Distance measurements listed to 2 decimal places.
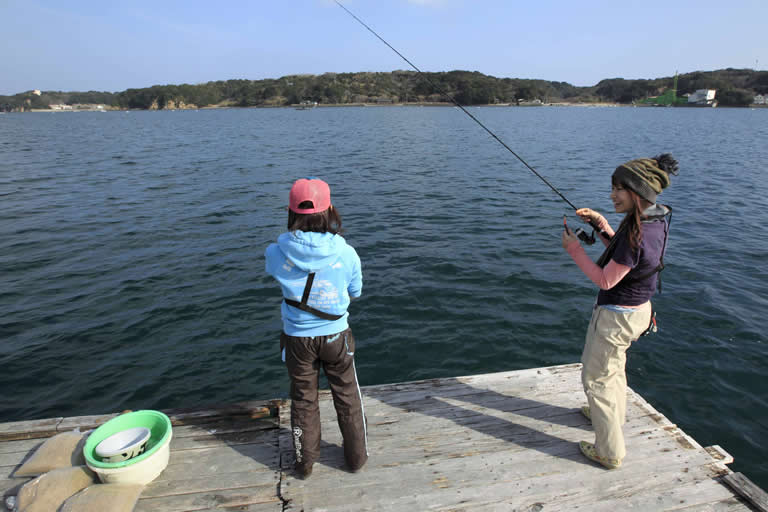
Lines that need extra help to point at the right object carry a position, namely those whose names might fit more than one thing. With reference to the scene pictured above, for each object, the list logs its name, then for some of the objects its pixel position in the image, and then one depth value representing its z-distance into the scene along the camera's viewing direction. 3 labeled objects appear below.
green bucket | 2.82
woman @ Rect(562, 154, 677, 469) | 2.73
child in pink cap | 2.69
